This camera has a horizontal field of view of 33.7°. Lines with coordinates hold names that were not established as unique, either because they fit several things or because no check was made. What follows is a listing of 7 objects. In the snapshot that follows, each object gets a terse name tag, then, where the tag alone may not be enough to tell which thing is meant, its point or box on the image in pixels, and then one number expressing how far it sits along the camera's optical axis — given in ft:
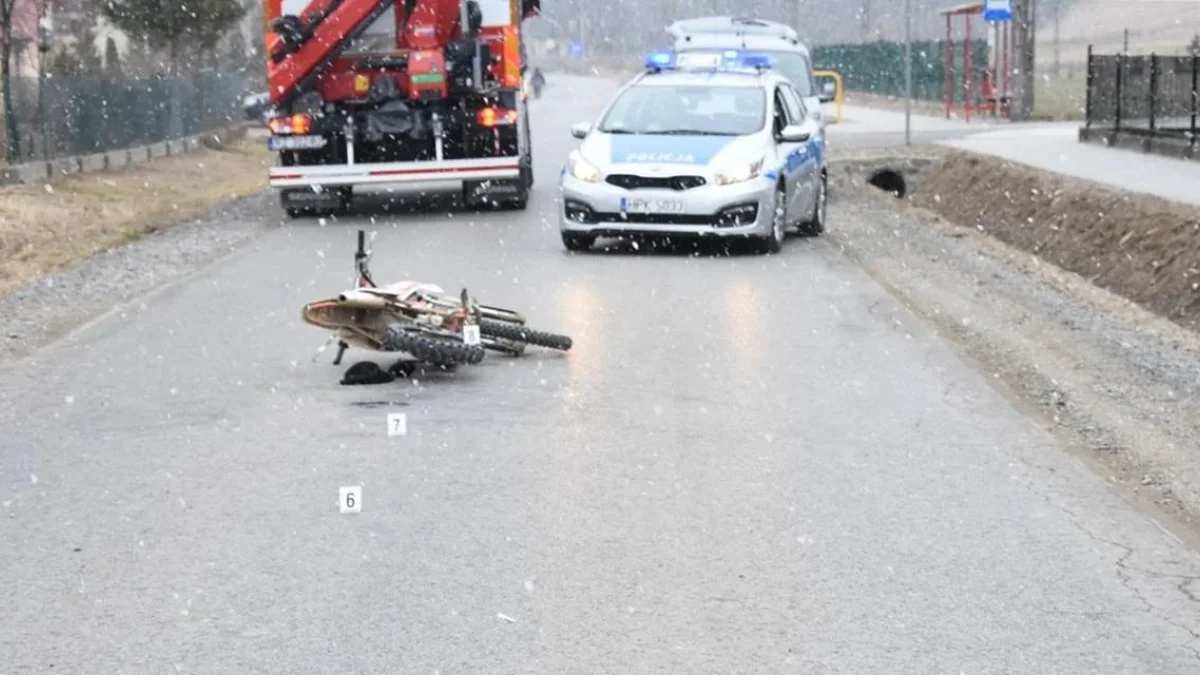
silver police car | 57.93
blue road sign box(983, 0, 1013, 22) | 135.85
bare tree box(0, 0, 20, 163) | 93.61
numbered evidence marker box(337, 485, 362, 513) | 26.43
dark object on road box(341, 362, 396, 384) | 36.11
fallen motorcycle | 35.81
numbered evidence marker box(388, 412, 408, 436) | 31.56
